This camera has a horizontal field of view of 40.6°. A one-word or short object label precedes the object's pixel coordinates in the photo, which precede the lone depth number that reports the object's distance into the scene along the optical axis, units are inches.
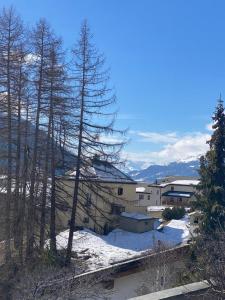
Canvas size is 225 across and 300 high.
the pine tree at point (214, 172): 645.8
